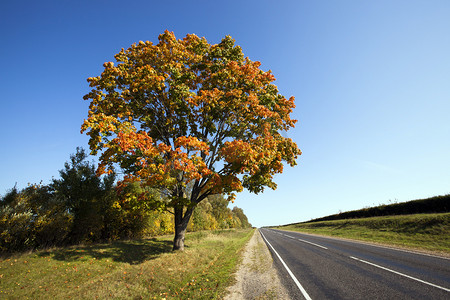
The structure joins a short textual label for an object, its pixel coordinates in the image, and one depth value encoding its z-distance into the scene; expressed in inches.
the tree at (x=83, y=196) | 661.9
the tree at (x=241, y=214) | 4662.9
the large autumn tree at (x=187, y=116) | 395.5
